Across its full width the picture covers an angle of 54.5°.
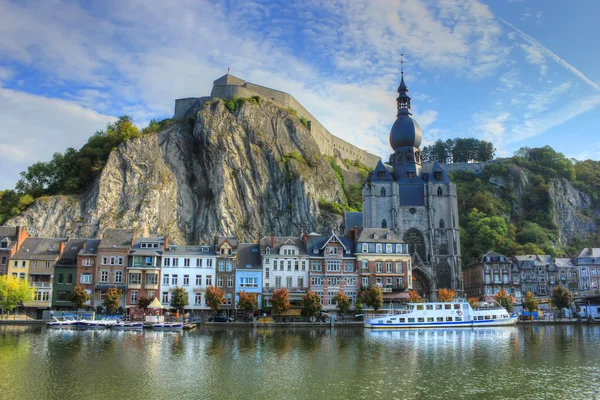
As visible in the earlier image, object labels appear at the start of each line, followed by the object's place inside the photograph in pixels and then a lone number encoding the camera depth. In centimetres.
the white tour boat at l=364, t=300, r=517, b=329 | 5609
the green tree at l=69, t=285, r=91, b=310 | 5844
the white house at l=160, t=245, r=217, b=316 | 6338
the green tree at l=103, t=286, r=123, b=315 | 5812
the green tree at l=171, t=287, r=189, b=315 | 5897
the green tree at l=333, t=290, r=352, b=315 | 6091
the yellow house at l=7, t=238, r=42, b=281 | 6316
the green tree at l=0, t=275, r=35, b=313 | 5728
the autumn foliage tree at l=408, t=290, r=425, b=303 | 6380
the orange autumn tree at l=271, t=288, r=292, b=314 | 5855
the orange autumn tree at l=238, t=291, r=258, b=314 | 5888
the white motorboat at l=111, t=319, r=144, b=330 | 5228
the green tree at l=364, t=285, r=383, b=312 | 6094
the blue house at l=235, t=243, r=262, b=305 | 6391
